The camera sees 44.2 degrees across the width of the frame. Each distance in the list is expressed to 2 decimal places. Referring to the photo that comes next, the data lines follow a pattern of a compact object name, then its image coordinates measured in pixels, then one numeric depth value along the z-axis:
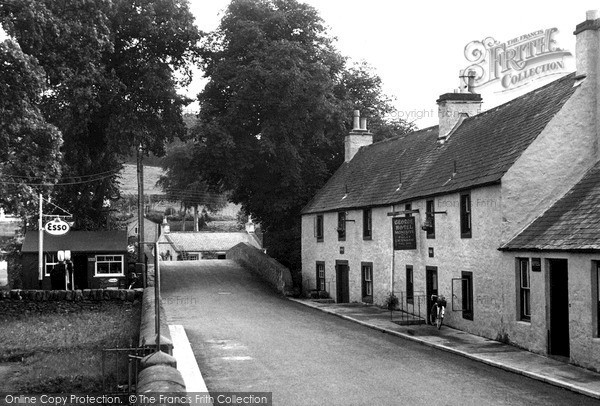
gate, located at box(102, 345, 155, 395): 13.26
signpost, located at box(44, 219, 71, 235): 33.80
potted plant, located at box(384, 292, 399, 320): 32.62
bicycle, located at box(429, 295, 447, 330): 26.53
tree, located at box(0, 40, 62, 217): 22.72
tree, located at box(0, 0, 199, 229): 41.72
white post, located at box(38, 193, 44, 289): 38.31
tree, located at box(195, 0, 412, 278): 43.44
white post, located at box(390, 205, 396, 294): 32.58
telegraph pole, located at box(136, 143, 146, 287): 39.22
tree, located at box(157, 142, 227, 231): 86.25
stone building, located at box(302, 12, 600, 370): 20.16
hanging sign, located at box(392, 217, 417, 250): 30.05
